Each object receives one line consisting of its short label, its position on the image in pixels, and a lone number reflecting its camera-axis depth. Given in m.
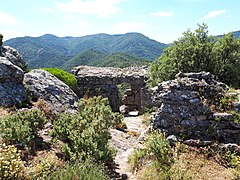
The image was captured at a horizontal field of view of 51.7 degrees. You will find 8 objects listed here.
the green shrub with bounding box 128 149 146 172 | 7.34
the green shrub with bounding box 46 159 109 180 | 5.06
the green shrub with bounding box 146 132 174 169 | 6.65
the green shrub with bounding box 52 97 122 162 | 6.62
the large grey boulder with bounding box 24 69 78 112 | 11.09
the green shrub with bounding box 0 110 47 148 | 6.58
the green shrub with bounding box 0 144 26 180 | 4.97
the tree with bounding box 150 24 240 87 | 12.91
